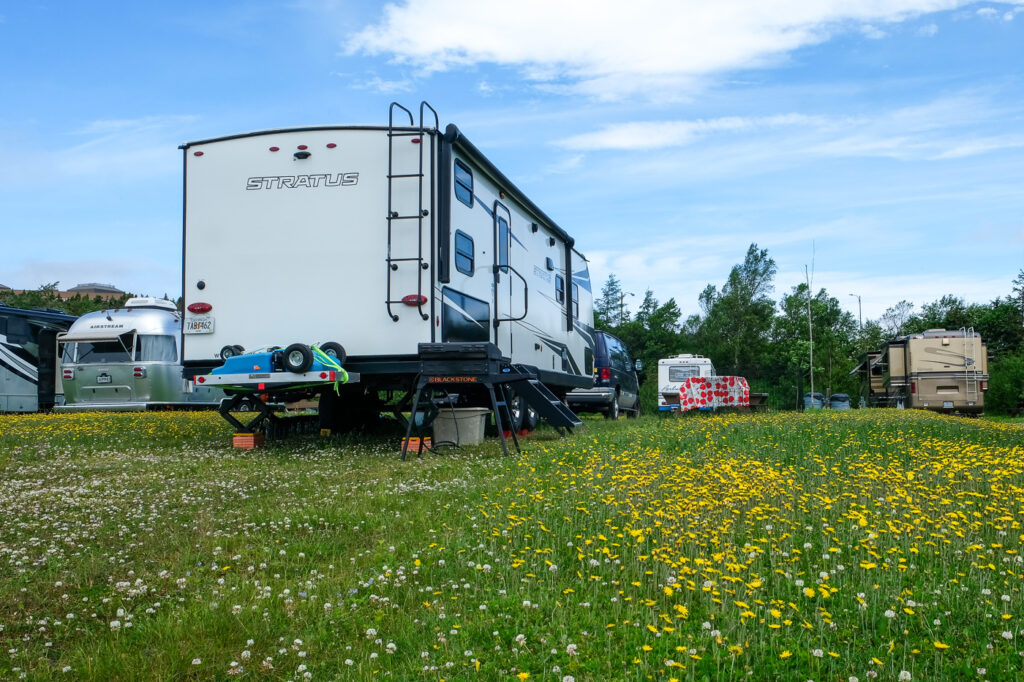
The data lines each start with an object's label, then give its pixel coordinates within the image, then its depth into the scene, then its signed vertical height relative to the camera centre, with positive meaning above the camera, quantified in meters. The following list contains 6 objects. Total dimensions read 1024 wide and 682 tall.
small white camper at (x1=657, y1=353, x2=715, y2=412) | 32.06 +0.19
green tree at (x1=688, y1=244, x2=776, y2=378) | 63.59 +4.25
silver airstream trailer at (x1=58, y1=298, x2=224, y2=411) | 20.97 +0.34
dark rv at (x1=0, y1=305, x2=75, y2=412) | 22.64 +0.38
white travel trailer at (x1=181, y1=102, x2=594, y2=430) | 10.42 +1.70
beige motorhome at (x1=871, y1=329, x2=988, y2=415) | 27.84 +0.15
